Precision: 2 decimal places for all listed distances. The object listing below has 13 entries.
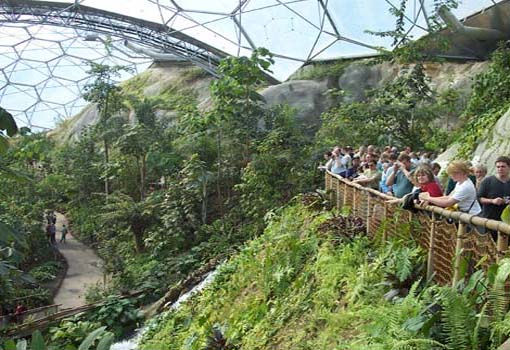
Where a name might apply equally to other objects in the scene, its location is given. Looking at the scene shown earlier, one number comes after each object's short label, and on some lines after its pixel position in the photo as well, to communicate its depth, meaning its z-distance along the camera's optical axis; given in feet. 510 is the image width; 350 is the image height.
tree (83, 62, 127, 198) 78.95
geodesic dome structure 83.15
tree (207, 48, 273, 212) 61.31
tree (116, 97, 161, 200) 73.15
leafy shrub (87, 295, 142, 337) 45.62
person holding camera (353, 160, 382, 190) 29.32
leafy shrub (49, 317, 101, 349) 42.09
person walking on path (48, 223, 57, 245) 76.59
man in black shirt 17.72
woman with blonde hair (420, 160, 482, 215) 16.17
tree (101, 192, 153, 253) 66.49
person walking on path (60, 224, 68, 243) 81.97
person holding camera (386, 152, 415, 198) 22.55
